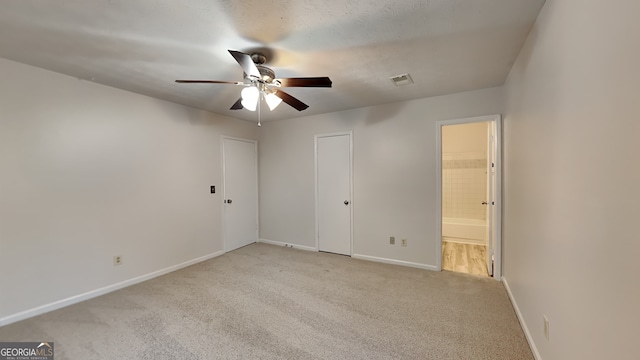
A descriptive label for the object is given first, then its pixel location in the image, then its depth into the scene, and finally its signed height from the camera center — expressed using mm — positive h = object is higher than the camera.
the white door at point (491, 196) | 3039 -285
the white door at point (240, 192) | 4289 -299
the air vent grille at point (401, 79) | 2625 +1057
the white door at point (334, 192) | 4055 -295
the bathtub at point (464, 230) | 4652 -1109
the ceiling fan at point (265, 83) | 1918 +777
